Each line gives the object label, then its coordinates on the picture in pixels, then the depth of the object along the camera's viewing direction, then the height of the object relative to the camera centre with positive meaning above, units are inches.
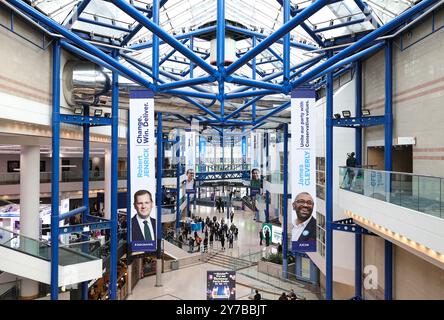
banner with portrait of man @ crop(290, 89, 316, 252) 441.1 -9.4
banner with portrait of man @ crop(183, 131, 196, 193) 984.3 +6.2
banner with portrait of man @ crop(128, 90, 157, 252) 451.2 -11.6
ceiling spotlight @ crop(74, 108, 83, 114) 544.3 +77.7
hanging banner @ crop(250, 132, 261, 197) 1403.2 -65.5
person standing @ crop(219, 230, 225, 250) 1084.4 -249.6
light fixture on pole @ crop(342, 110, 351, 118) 547.5 +71.3
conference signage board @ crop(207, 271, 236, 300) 597.0 -211.5
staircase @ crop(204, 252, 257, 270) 945.5 -282.1
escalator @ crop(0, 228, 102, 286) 447.8 -136.5
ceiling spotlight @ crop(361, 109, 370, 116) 529.0 +72.2
